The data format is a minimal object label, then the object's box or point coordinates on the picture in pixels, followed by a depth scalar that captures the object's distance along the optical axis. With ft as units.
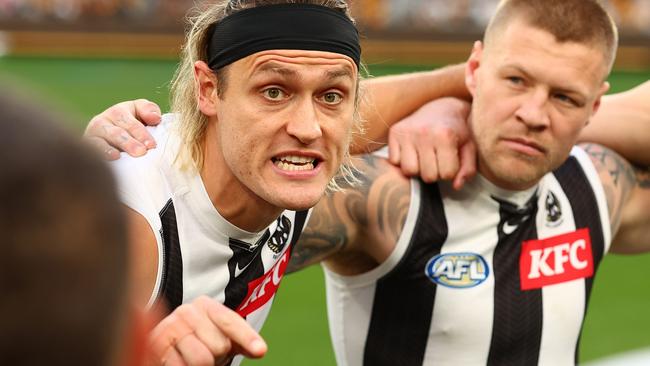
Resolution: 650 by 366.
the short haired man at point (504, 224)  11.39
